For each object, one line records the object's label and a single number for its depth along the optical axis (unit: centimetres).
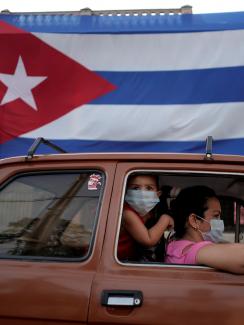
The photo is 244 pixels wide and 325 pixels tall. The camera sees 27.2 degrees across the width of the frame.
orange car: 222
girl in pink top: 253
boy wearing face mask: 263
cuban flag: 594
